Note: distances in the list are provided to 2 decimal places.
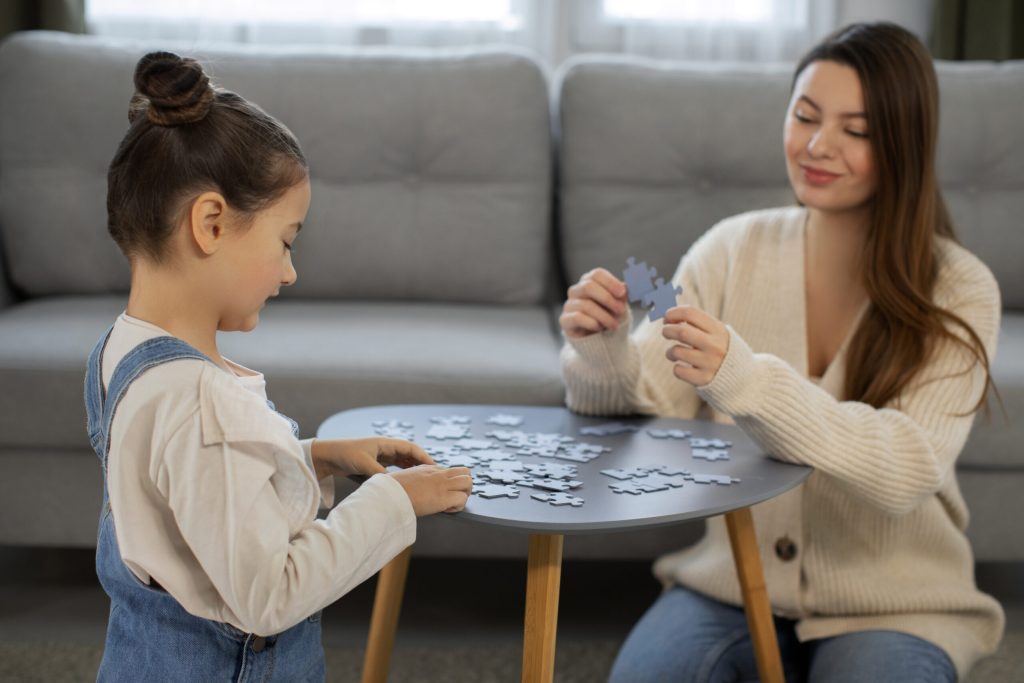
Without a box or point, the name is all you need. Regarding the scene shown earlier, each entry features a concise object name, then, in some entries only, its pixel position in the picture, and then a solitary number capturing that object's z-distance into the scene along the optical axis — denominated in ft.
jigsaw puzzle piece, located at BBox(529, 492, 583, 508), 3.98
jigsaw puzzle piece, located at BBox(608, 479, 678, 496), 4.15
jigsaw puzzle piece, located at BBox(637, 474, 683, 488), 4.24
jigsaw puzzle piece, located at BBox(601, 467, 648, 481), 4.32
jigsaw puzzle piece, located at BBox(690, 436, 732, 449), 4.85
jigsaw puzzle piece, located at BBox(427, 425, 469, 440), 4.83
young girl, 3.28
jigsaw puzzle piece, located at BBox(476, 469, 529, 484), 4.21
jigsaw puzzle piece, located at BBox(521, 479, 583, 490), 4.16
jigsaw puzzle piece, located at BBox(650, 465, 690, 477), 4.37
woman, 5.13
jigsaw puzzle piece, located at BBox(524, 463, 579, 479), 4.30
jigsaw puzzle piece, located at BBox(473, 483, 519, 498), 4.03
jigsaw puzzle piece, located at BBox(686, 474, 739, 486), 4.30
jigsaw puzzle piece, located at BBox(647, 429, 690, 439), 4.99
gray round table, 3.87
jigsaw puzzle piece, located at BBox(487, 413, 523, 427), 5.11
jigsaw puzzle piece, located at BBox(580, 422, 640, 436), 5.05
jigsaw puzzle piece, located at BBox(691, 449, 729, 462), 4.67
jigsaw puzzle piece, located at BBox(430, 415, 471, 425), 5.08
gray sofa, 8.55
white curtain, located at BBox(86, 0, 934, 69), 10.61
